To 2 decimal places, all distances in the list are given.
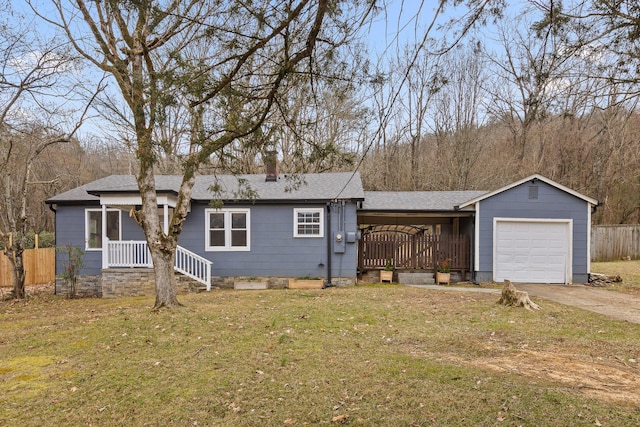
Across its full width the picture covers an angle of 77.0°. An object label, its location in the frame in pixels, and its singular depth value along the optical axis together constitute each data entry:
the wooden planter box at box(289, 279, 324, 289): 12.41
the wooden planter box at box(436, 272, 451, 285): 12.77
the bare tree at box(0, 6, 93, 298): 10.34
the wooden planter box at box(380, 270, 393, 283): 13.02
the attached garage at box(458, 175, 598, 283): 12.51
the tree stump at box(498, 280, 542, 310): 8.32
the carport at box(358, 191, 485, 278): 13.19
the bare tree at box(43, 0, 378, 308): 3.92
